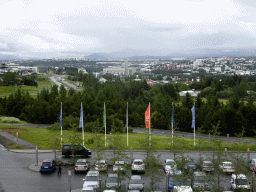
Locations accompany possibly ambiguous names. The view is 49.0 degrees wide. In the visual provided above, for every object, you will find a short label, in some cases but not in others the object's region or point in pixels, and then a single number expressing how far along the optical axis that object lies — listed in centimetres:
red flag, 3421
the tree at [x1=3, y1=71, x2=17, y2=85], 12962
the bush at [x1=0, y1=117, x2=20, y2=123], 5791
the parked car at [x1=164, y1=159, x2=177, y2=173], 2515
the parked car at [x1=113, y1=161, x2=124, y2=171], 2149
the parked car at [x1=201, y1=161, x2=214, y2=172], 2248
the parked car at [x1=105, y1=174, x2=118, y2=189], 2116
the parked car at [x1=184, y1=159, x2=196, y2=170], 2493
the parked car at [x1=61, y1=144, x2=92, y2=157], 3125
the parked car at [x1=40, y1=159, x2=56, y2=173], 2622
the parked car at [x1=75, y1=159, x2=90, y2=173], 2619
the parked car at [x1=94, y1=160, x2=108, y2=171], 2136
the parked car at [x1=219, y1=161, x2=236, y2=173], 2385
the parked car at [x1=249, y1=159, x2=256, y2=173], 2618
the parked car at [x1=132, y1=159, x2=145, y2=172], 2587
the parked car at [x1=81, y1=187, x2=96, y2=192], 2002
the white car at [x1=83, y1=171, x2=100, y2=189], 2134
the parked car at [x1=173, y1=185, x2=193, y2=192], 1877
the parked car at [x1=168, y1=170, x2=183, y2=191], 1936
